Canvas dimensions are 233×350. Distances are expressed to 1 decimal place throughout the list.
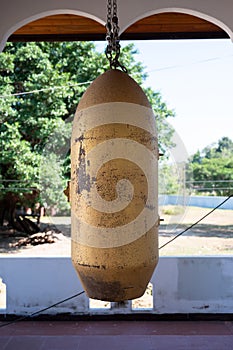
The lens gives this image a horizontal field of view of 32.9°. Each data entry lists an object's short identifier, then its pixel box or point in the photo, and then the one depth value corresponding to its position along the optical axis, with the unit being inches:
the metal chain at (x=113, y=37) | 54.0
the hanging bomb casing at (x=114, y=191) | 47.9
